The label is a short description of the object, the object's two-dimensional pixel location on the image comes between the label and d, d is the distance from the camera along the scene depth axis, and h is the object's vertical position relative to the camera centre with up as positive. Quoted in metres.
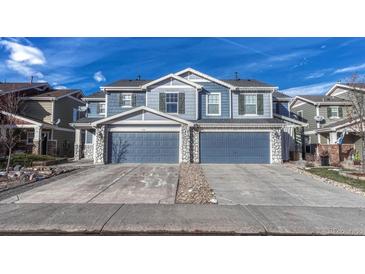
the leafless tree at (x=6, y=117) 11.75 +2.10
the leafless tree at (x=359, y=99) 11.18 +2.69
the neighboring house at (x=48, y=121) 17.64 +2.32
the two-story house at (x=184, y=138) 14.64 +0.69
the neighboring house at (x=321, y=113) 20.48 +3.51
